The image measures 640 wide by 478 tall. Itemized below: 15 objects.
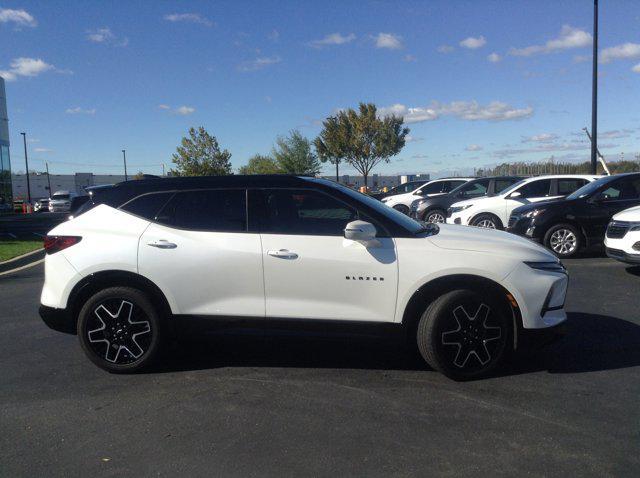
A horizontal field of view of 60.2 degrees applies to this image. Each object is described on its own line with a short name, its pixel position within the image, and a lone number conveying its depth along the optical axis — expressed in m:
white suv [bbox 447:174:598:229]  13.38
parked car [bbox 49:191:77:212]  41.72
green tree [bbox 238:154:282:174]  46.25
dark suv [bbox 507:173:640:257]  11.05
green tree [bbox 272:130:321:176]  43.69
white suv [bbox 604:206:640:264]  8.45
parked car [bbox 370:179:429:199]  21.52
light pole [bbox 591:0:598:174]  18.02
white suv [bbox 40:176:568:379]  4.40
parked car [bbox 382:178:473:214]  18.86
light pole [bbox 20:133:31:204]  65.92
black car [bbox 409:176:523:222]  16.27
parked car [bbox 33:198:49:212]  44.79
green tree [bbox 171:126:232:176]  44.75
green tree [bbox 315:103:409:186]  36.34
